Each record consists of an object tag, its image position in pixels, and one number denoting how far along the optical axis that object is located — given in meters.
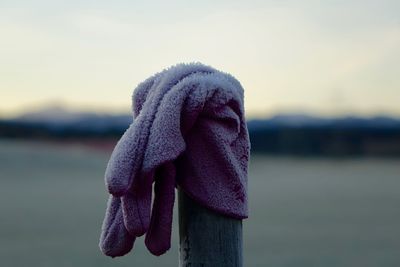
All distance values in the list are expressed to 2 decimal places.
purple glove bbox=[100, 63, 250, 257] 0.69
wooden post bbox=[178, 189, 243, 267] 0.72
